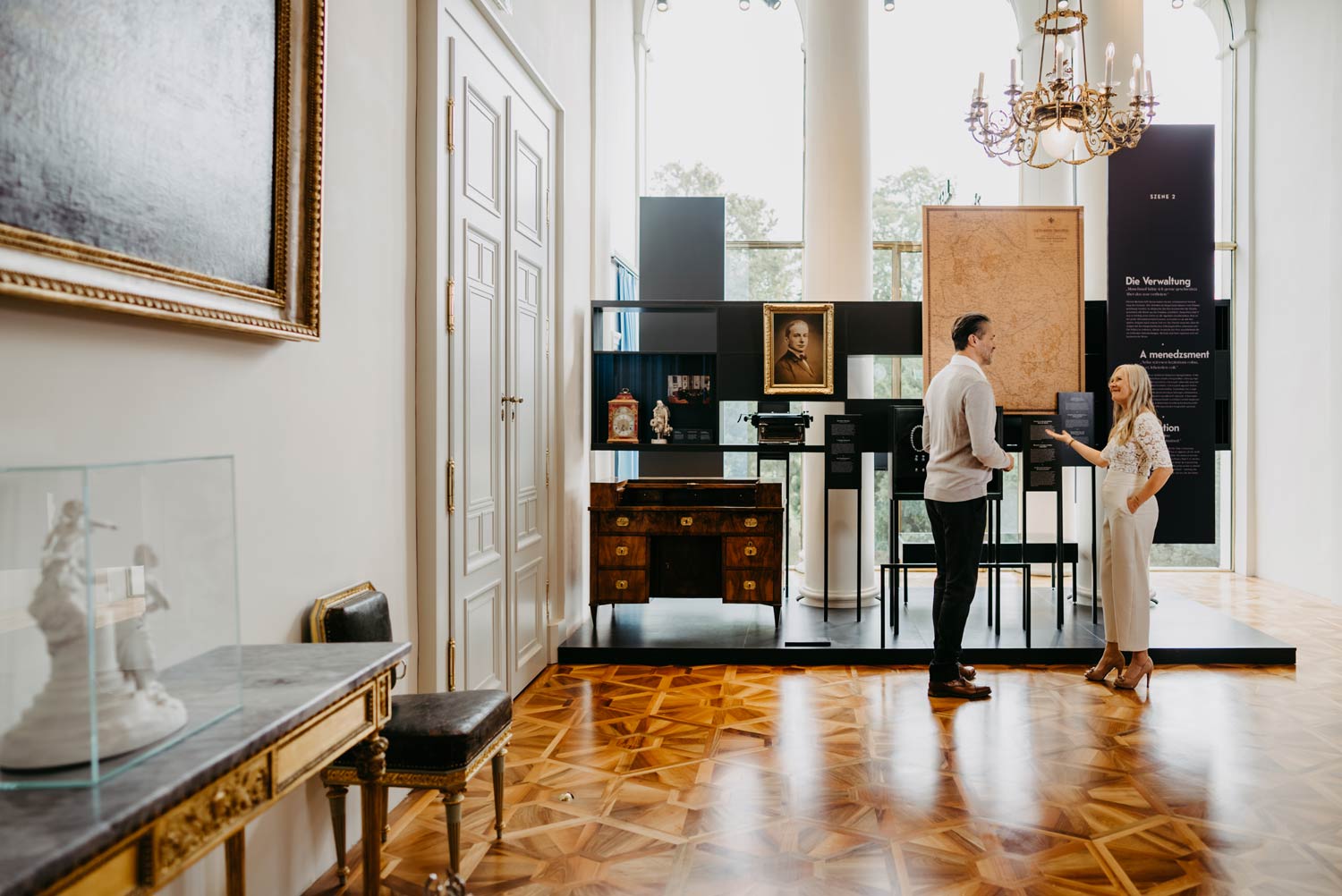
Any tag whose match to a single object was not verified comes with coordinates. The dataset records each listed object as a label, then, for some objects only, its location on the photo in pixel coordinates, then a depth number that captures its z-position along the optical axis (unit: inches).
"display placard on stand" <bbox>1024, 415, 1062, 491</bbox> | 219.6
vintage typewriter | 241.4
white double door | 150.3
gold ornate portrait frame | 243.4
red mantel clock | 247.0
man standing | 177.5
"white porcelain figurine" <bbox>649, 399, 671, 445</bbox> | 249.0
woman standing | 181.5
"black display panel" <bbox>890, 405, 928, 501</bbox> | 224.7
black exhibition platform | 212.5
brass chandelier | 193.8
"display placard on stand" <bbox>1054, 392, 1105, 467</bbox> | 236.2
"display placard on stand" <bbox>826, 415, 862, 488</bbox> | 230.5
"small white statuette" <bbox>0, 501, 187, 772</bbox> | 49.7
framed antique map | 242.4
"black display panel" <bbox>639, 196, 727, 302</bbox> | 306.7
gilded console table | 43.1
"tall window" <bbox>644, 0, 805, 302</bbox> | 350.3
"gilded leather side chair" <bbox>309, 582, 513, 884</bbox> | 102.4
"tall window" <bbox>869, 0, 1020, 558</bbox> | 352.2
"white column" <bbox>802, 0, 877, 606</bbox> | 266.5
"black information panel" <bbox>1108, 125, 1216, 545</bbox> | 249.6
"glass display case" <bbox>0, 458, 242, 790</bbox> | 49.9
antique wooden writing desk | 230.1
